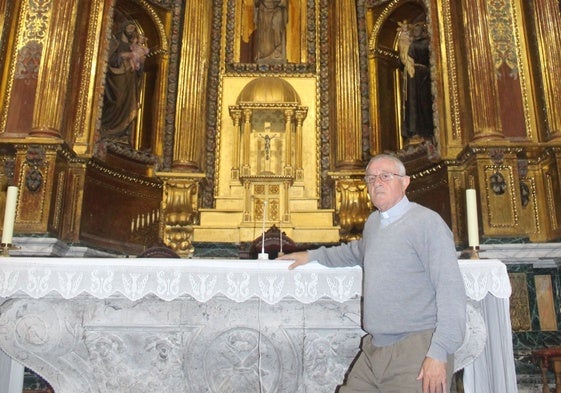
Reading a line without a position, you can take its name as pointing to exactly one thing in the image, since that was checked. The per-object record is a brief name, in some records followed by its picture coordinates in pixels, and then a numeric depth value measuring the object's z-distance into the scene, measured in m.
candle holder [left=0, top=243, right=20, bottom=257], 3.53
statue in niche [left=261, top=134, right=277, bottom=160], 8.16
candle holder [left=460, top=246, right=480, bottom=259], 3.55
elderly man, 2.09
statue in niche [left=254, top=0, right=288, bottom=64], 8.88
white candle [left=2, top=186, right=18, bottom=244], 3.57
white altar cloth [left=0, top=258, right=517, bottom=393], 3.11
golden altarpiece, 6.00
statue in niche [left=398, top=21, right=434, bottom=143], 7.65
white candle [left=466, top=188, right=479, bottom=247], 3.59
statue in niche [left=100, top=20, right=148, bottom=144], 7.73
